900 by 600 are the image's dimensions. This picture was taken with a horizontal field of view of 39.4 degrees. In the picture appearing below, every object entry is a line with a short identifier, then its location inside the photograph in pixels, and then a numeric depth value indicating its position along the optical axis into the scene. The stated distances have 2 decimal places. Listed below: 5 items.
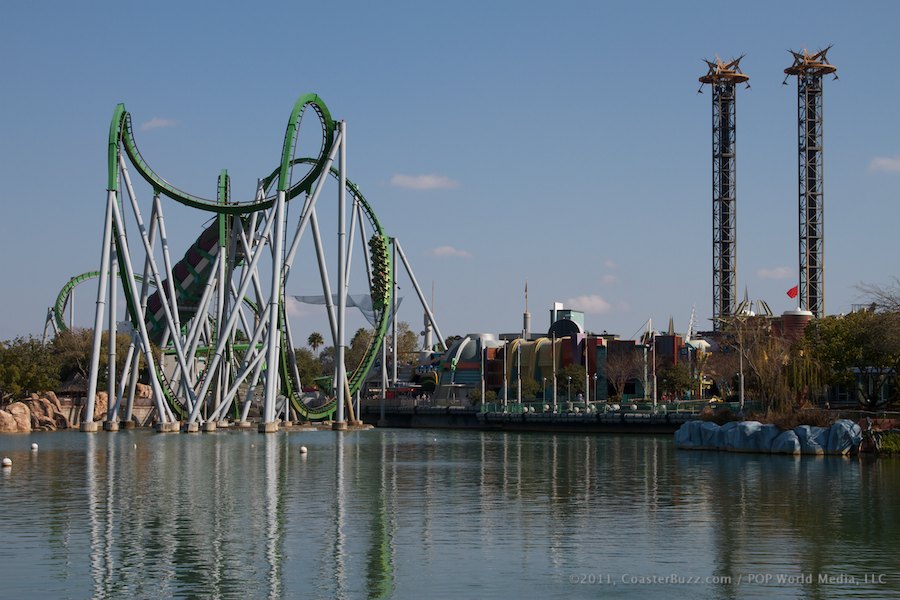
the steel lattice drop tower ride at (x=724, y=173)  144.75
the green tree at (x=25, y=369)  94.81
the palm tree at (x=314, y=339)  187.38
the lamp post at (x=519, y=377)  112.18
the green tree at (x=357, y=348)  165.88
